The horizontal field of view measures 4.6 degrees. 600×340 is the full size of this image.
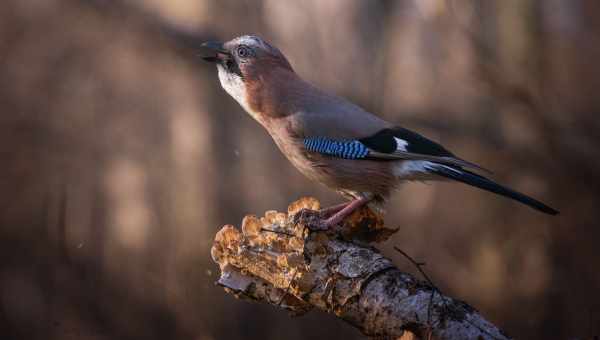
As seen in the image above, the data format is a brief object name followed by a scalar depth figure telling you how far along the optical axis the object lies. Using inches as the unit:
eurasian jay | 246.5
